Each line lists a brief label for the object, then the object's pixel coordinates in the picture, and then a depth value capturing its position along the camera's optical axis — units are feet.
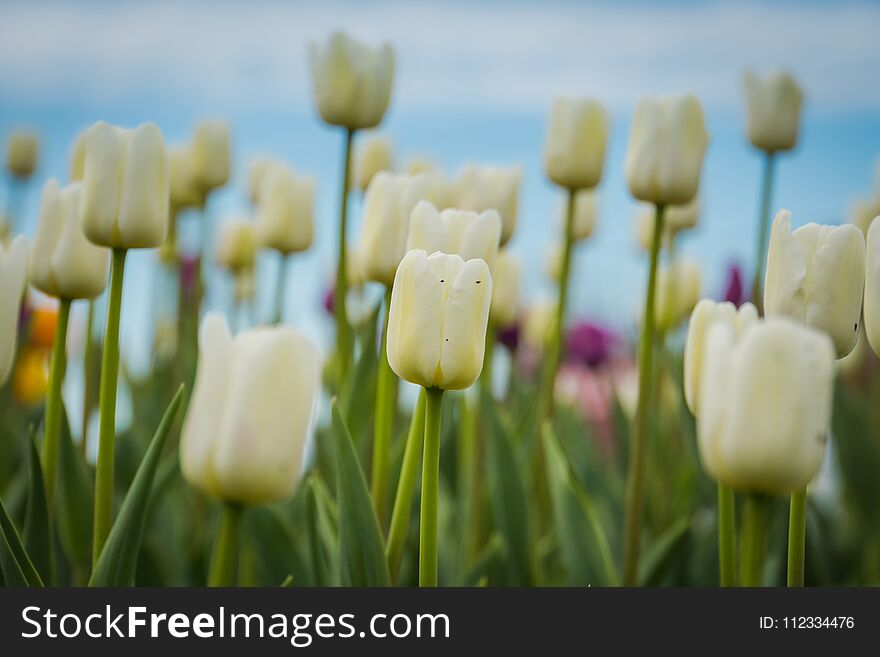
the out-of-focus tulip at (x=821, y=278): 5.38
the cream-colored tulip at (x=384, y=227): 5.87
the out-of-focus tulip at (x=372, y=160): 6.87
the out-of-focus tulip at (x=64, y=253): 5.71
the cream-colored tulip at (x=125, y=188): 5.59
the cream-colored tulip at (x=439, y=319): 5.35
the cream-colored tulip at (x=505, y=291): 6.87
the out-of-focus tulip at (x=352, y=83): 6.29
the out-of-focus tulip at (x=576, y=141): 6.26
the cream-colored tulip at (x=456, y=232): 5.63
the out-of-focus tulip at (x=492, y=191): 6.24
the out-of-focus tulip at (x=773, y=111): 6.41
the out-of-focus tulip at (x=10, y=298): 5.45
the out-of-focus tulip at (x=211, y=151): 6.91
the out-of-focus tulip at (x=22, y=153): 9.86
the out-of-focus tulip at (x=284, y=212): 6.66
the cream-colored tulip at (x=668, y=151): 6.02
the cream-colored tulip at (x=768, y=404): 5.08
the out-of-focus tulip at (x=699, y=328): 5.27
